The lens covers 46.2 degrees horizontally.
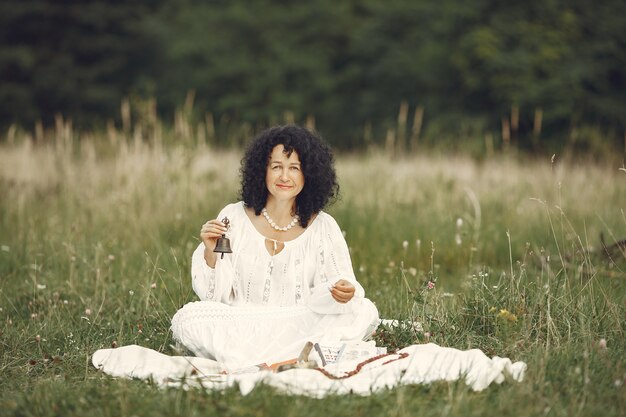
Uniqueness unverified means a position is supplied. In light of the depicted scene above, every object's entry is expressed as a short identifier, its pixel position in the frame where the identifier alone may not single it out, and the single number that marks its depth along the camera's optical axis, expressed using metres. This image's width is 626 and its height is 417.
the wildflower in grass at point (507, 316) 4.06
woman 4.08
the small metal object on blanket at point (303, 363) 3.67
